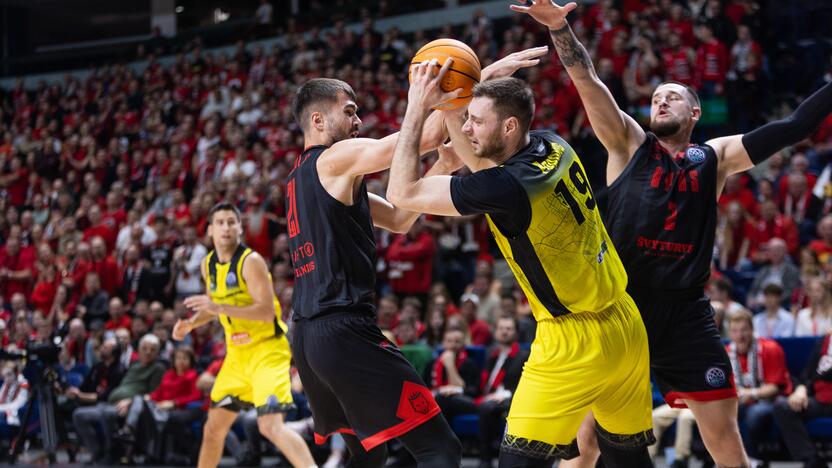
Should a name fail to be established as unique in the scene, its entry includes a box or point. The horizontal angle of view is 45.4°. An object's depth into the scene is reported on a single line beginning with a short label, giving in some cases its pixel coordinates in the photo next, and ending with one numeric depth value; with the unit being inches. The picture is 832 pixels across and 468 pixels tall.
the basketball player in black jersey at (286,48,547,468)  170.4
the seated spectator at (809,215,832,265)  387.2
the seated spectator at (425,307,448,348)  421.1
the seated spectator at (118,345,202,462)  432.5
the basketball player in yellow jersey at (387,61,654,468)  153.6
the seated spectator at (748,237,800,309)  386.0
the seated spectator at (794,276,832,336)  353.7
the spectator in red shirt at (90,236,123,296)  574.6
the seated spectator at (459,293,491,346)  418.3
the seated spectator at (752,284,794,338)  362.9
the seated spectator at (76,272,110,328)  548.1
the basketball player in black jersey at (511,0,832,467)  184.2
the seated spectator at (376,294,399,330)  430.3
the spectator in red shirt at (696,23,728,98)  507.8
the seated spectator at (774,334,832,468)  327.9
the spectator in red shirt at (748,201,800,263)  408.2
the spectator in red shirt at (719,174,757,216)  425.7
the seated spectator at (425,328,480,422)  383.2
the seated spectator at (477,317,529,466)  362.9
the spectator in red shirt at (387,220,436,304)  464.4
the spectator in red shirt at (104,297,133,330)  521.0
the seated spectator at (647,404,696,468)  333.4
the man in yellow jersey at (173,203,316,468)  263.6
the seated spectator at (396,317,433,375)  394.9
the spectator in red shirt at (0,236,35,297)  623.4
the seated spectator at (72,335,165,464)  442.0
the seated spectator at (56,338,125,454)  465.1
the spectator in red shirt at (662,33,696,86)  503.2
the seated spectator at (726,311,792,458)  336.8
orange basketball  171.2
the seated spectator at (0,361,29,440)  470.9
